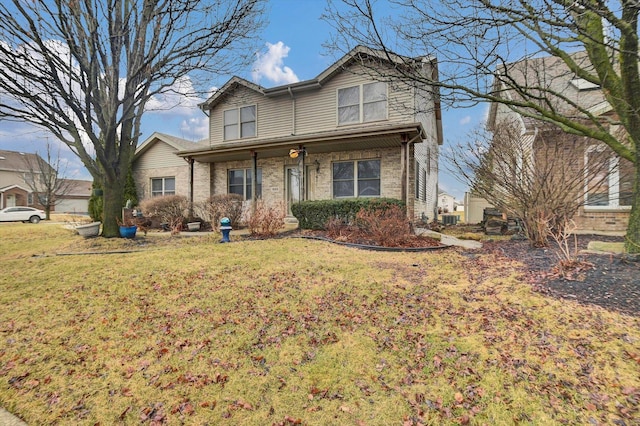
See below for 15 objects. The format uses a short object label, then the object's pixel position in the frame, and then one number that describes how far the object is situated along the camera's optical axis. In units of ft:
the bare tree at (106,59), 23.49
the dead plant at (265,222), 29.27
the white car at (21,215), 68.59
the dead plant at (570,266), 13.05
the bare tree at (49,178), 75.26
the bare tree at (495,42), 13.99
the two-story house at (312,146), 35.42
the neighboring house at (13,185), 100.78
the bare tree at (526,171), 21.13
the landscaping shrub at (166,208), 38.34
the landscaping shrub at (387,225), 23.99
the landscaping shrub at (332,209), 28.78
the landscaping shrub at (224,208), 34.99
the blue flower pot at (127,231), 29.81
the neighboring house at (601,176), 24.88
